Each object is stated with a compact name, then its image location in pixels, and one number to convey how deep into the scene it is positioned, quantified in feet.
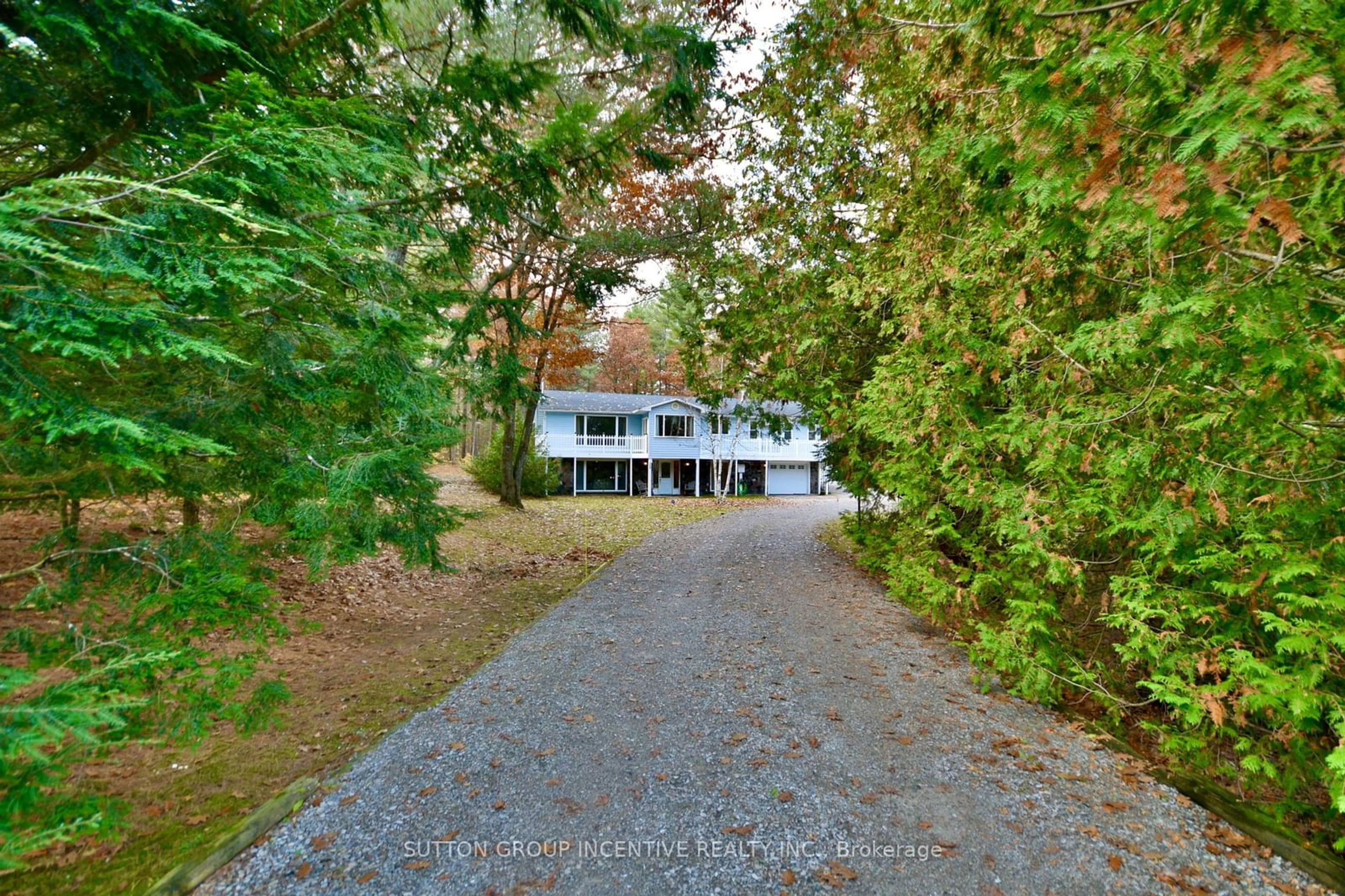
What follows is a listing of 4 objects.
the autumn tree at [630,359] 115.03
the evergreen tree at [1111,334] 7.61
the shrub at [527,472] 70.44
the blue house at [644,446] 90.43
